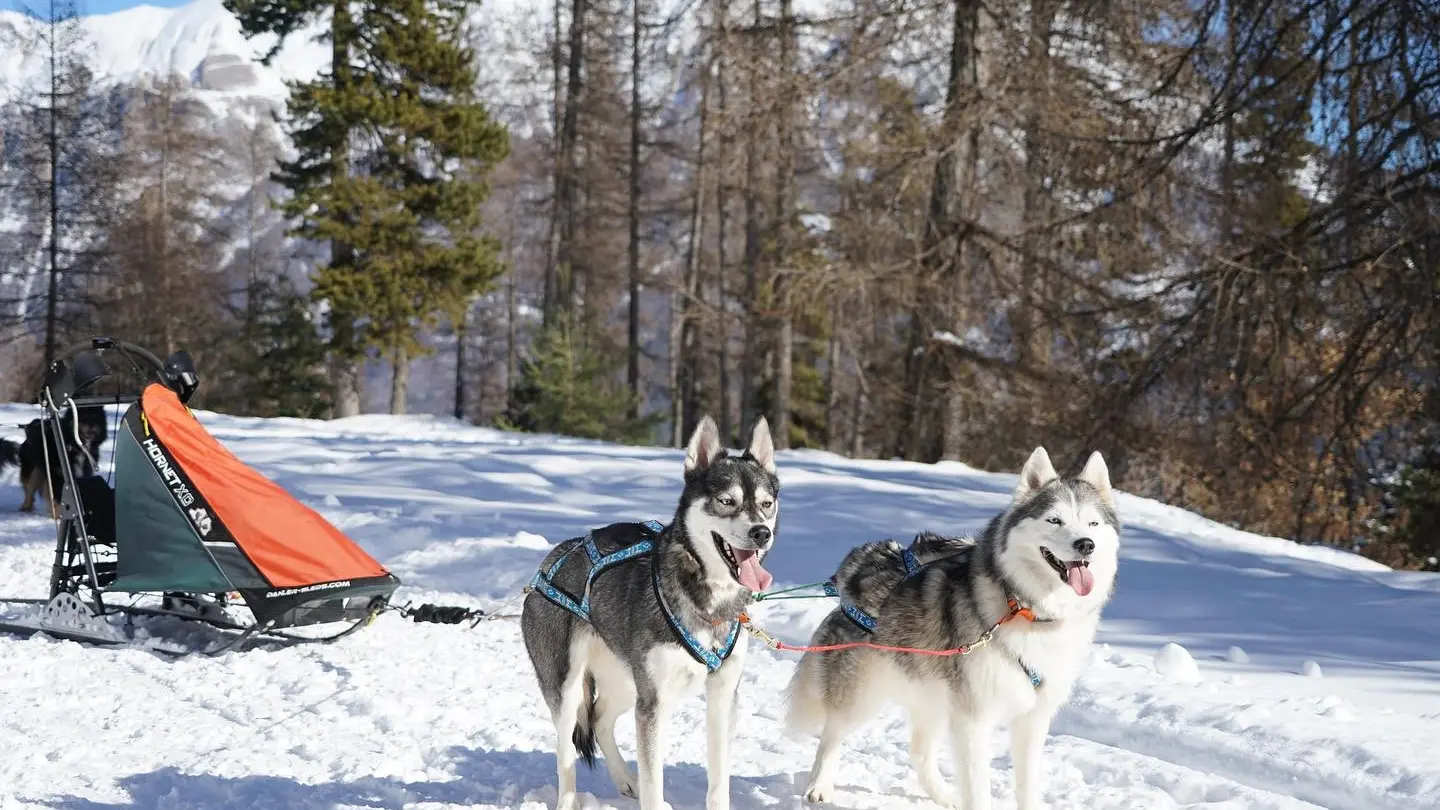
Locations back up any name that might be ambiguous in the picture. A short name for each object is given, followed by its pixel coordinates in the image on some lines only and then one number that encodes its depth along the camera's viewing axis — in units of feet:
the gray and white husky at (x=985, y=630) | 12.37
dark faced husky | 12.12
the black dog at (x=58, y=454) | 21.83
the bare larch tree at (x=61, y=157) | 101.35
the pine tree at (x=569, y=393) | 78.18
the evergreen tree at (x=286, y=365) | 92.84
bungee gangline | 12.23
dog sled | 19.74
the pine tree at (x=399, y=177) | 84.43
